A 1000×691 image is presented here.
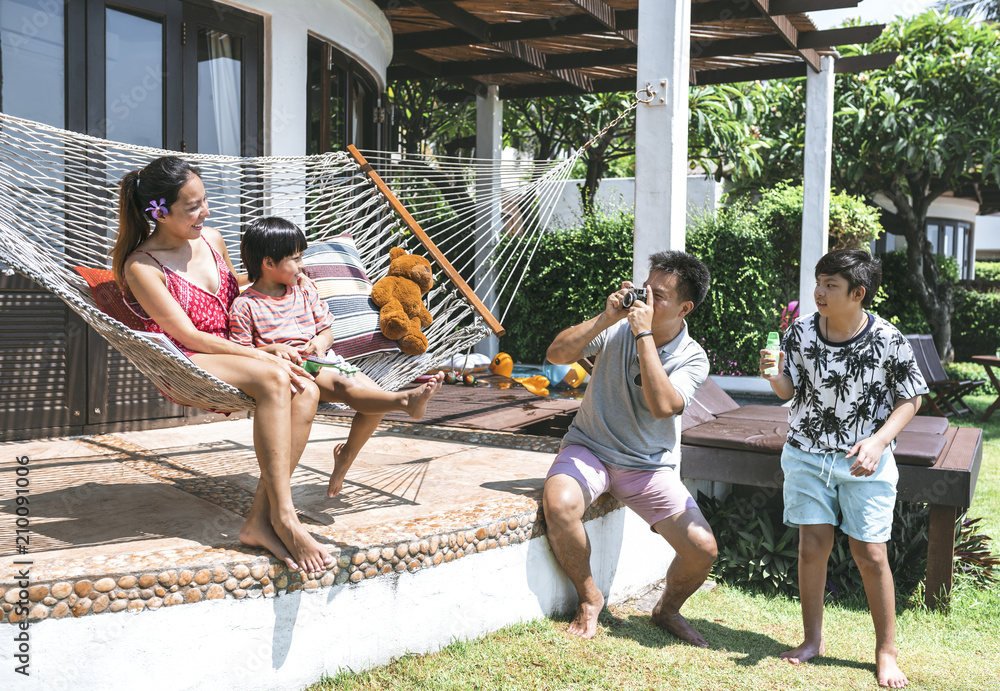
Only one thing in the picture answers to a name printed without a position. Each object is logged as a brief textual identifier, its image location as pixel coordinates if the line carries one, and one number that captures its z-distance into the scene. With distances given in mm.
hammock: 2287
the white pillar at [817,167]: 7082
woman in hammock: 2143
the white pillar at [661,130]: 3234
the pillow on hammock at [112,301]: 2541
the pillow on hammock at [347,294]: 3240
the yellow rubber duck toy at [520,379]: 5552
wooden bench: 3160
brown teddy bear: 3256
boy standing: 2490
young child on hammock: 2529
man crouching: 2658
